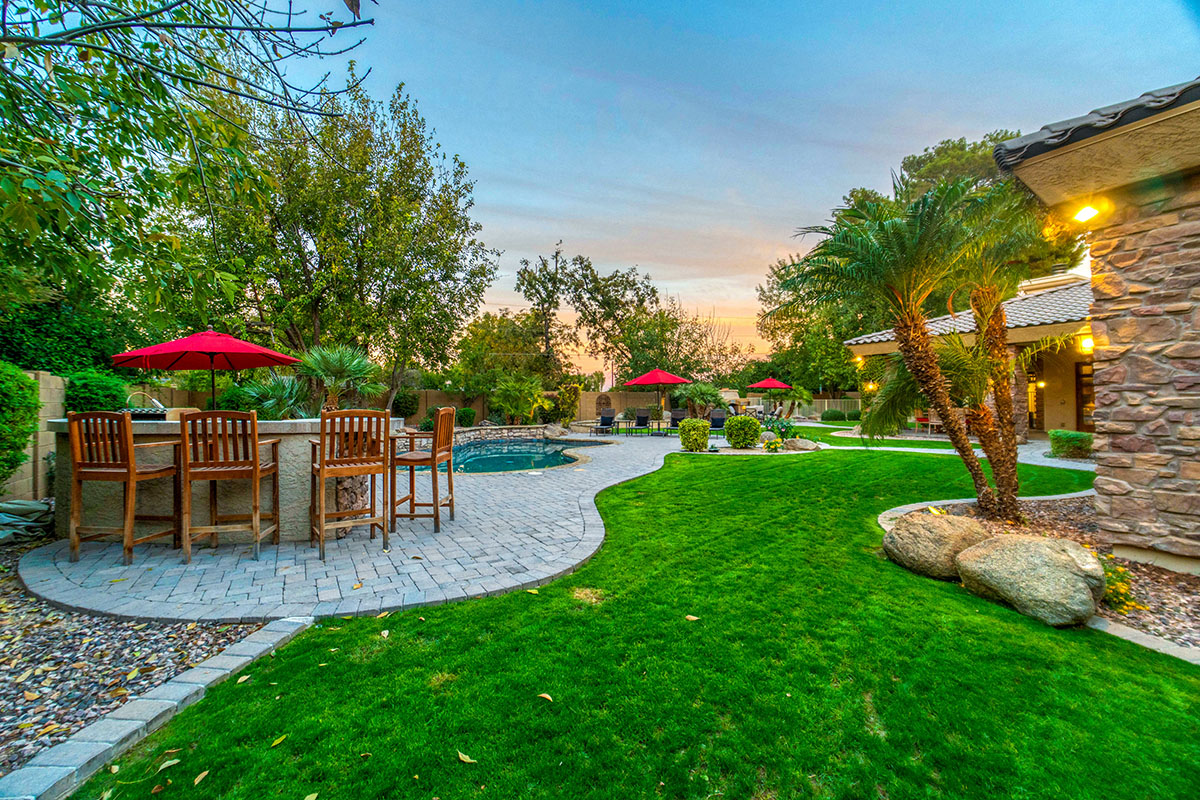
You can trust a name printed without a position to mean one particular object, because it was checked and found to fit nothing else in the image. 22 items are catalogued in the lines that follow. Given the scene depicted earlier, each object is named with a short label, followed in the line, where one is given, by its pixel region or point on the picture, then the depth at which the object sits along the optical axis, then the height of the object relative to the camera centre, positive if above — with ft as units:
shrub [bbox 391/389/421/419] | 57.93 -0.32
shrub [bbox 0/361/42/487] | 14.56 -0.37
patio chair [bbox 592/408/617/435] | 58.80 -3.08
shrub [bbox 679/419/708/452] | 40.27 -3.02
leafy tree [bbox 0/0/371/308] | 7.22 +5.12
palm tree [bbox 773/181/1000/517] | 16.43 +5.12
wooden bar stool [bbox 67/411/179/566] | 11.84 -1.48
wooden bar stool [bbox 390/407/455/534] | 15.74 -1.83
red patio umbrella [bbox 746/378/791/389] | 64.67 +2.11
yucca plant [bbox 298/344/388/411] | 22.94 +1.72
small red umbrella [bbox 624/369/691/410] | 55.98 +2.57
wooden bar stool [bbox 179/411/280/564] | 12.12 -1.49
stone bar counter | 13.61 -2.62
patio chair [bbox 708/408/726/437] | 56.08 -2.55
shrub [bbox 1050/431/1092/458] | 33.19 -3.30
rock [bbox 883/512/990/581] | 12.47 -3.93
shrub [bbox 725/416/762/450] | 41.78 -2.81
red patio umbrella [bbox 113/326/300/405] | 16.16 +1.76
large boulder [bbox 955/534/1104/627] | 10.03 -4.06
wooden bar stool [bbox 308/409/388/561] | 12.89 -1.54
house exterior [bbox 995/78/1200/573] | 12.37 +2.32
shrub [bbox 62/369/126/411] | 20.16 +0.44
